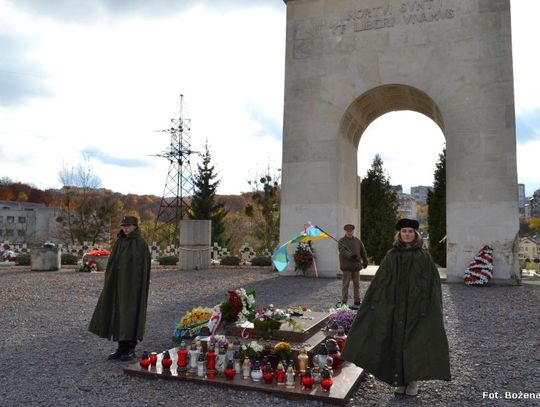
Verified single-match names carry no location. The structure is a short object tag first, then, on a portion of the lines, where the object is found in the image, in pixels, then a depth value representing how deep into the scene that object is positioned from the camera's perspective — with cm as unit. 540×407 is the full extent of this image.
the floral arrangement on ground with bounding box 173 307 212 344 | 665
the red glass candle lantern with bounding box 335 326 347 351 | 597
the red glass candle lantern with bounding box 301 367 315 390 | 460
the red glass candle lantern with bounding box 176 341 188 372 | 514
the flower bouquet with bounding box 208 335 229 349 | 538
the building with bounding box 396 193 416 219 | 9536
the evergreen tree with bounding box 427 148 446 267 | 2203
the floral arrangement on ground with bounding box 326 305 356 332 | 685
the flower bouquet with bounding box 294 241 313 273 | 1580
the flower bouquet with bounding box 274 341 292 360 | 521
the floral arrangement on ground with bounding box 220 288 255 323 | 667
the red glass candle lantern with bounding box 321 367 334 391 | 450
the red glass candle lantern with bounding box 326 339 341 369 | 534
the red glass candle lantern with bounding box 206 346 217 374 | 509
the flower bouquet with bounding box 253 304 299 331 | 611
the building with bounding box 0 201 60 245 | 4804
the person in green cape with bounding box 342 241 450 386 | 440
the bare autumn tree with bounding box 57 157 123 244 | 3123
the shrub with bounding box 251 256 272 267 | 2086
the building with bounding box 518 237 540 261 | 4829
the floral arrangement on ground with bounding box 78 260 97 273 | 1859
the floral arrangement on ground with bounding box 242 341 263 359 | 525
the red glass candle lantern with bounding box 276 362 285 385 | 481
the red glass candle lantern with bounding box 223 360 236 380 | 491
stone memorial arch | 1394
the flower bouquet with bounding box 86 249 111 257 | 1946
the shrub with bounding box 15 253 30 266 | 2242
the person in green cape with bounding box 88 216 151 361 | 579
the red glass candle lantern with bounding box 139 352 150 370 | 522
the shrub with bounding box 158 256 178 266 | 2202
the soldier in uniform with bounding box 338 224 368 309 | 1008
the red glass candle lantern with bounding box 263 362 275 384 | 479
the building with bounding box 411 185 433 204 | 16625
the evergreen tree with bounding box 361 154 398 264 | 2392
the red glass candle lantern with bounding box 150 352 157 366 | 529
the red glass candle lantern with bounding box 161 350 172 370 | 518
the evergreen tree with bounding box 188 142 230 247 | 3147
